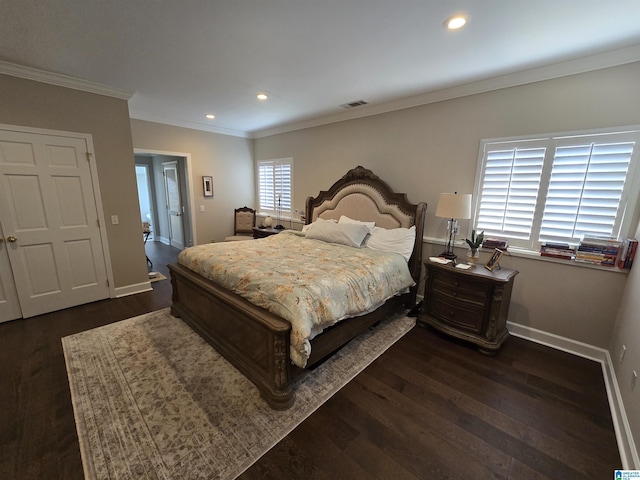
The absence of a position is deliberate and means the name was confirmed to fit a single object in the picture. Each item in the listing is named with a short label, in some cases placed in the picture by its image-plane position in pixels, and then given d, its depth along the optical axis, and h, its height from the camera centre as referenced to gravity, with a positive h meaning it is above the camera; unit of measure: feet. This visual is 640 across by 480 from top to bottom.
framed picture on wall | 17.74 +0.19
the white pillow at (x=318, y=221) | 13.11 -1.49
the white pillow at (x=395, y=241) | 10.90 -2.02
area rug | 5.11 -5.19
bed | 6.35 -3.60
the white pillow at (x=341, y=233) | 11.62 -1.88
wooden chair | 19.53 -2.46
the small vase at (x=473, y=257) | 9.61 -2.28
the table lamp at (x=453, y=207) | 9.39 -0.46
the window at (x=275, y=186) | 17.78 +0.29
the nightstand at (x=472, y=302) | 8.41 -3.63
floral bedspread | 6.42 -2.54
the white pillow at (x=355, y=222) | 12.31 -1.44
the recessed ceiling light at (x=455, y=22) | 6.10 +4.04
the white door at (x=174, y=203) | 19.83 -1.18
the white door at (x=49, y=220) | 9.64 -1.35
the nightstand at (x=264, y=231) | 16.73 -2.64
